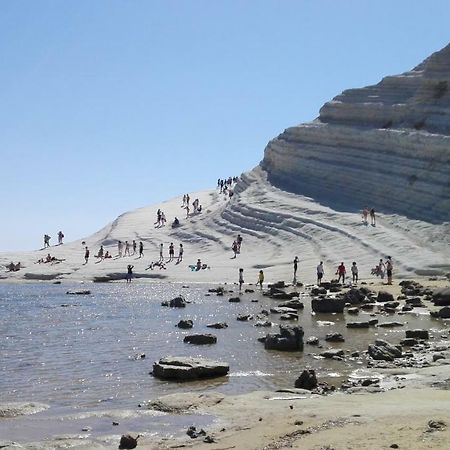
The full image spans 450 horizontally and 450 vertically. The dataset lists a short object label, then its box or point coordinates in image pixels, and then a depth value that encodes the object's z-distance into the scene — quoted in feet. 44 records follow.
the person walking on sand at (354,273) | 135.33
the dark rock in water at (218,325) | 85.81
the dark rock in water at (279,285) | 139.64
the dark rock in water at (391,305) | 100.84
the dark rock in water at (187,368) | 53.16
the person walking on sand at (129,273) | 173.27
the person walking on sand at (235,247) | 183.38
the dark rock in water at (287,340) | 66.28
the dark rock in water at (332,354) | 61.74
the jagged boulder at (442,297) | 101.78
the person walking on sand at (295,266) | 147.23
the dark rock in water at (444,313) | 90.17
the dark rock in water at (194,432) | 36.17
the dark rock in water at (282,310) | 98.07
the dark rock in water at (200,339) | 72.95
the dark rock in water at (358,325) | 82.17
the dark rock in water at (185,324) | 86.50
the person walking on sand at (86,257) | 200.73
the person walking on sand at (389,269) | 130.41
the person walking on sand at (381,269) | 139.29
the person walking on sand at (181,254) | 189.04
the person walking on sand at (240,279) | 144.99
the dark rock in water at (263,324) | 85.95
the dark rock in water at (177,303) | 114.85
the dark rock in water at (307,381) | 48.65
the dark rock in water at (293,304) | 104.01
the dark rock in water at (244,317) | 93.04
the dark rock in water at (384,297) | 109.40
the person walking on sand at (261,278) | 146.00
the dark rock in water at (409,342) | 67.77
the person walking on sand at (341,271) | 136.78
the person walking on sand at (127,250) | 211.29
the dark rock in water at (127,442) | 34.40
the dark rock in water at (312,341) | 69.66
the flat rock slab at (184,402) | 42.97
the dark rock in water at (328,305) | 99.25
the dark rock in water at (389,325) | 82.29
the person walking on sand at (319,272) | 139.13
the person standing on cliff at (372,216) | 166.53
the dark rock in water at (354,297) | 108.55
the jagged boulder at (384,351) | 59.00
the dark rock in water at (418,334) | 71.82
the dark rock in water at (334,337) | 72.18
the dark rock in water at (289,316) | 93.25
